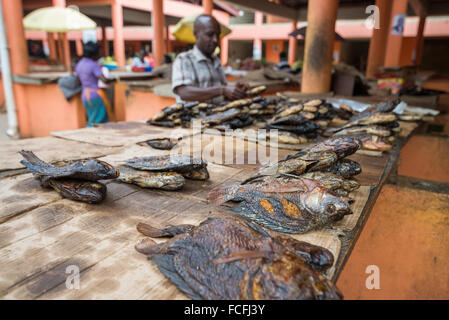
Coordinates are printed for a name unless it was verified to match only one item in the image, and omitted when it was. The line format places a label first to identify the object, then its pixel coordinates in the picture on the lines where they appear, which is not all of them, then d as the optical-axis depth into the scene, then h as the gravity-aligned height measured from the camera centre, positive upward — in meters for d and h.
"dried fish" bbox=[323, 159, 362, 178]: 1.76 -0.49
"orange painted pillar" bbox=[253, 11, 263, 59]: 18.12 +2.53
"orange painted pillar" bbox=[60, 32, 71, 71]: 13.11 +0.64
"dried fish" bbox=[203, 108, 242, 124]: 3.03 -0.41
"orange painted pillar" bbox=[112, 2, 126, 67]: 12.78 +1.36
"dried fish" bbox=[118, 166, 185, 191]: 1.66 -0.54
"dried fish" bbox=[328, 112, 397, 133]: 2.63 -0.36
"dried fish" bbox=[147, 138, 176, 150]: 2.42 -0.53
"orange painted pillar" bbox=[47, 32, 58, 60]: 15.30 +0.96
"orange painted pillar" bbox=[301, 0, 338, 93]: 4.71 +0.36
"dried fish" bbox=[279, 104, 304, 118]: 2.87 -0.33
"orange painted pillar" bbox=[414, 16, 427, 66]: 13.99 +1.49
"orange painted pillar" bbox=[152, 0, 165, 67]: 9.45 +1.00
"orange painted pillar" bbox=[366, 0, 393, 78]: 9.02 +0.80
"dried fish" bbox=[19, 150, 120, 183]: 1.51 -0.47
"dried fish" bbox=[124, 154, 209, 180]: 1.74 -0.49
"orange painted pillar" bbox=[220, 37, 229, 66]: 16.28 +0.93
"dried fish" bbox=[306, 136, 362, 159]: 1.74 -0.38
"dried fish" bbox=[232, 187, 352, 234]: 1.29 -0.54
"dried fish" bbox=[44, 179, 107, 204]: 1.49 -0.53
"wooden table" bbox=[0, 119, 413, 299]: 0.98 -0.60
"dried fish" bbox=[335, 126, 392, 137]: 2.49 -0.43
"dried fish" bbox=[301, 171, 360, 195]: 1.56 -0.50
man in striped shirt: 3.75 -0.03
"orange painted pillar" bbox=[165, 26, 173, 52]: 17.45 +1.55
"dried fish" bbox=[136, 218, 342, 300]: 0.93 -0.57
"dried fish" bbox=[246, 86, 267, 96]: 3.66 -0.22
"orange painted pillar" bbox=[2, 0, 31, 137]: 6.27 +0.27
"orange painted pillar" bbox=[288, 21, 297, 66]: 16.36 +1.05
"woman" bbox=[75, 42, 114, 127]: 5.38 -0.27
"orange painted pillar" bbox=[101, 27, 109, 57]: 18.66 +1.54
